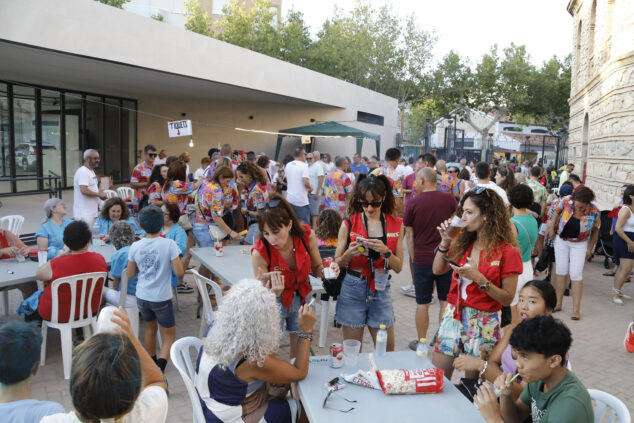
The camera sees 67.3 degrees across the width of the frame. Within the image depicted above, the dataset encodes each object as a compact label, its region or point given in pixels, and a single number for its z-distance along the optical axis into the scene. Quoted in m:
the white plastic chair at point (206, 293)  4.37
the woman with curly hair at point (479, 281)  2.87
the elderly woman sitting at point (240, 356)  2.28
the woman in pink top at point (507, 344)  2.63
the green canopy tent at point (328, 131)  16.53
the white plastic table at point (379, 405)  2.23
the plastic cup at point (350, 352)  2.80
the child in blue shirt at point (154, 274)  3.98
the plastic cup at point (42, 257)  4.62
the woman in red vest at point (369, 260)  3.50
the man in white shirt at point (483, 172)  6.30
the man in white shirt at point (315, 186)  10.10
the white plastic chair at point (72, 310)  4.02
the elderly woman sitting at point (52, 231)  4.95
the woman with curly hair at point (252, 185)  6.91
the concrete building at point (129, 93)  8.95
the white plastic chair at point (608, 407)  2.15
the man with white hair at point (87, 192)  6.34
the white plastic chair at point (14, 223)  6.29
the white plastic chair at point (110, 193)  8.19
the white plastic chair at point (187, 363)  2.41
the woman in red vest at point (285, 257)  3.12
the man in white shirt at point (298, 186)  8.85
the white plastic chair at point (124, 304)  4.28
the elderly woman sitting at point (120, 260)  4.40
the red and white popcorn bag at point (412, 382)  2.45
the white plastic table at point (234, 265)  4.46
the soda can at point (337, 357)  2.74
